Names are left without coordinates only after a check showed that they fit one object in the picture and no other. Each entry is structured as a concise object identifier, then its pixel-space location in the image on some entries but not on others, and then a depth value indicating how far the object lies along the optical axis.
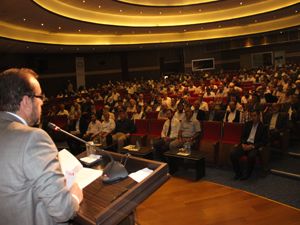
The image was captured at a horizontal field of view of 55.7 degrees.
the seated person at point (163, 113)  7.57
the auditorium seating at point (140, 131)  6.99
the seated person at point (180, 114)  6.57
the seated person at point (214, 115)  7.50
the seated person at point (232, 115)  6.79
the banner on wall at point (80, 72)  21.08
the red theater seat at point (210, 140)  5.71
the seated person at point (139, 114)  8.37
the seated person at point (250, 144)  4.96
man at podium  1.24
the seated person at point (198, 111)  7.47
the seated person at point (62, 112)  10.74
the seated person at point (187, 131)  6.02
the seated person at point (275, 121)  5.75
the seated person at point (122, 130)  7.14
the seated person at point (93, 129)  7.74
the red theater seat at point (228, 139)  5.58
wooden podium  1.45
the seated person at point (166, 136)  6.28
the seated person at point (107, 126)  7.42
